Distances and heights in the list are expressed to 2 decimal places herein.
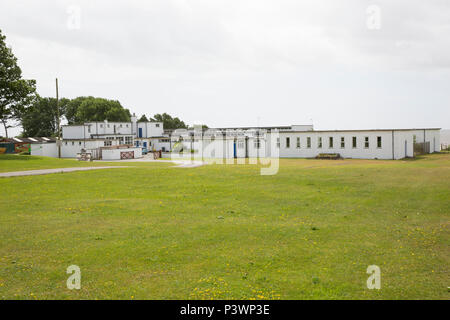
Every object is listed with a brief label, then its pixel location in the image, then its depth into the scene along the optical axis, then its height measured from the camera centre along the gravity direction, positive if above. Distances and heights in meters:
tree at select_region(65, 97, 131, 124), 117.89 +9.31
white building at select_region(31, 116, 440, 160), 51.38 -0.76
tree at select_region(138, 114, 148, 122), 138.82 +8.21
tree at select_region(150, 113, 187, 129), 127.12 +6.07
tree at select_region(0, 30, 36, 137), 47.41 +6.99
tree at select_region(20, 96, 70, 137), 118.31 +6.84
